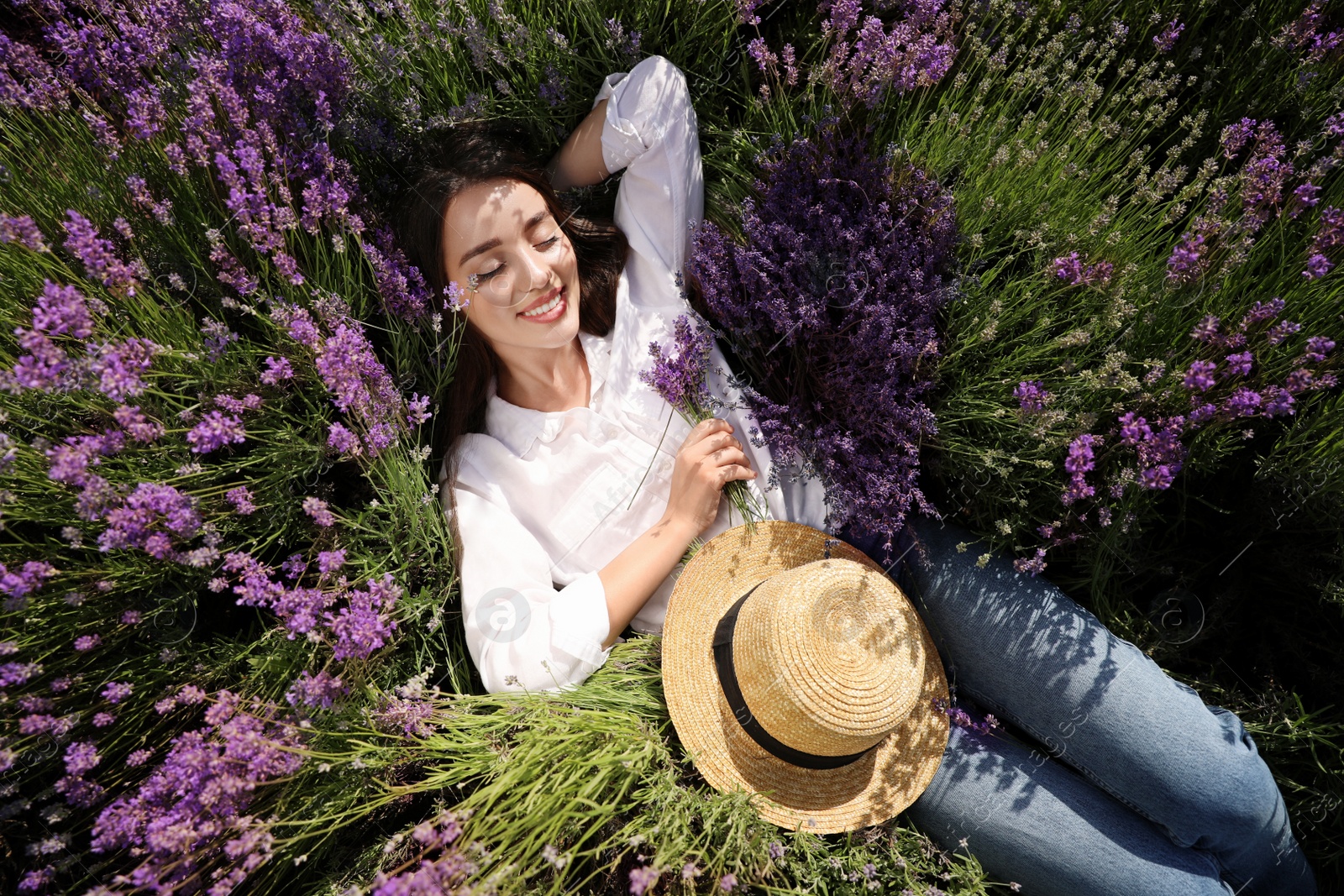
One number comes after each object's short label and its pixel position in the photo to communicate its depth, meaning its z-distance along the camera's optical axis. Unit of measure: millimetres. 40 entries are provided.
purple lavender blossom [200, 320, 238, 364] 1075
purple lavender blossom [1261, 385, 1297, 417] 1025
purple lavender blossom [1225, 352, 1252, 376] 1033
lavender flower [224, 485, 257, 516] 1056
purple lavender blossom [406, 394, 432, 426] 1135
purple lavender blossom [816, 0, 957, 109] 1171
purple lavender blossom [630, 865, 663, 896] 968
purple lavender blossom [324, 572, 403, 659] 1055
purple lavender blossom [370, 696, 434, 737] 1104
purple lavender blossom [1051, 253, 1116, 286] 1114
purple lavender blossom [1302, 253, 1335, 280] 1030
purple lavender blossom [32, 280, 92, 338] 943
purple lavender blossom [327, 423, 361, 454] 1074
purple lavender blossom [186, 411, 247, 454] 1013
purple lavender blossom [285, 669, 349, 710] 1049
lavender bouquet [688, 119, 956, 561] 1161
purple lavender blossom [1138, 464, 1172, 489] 1037
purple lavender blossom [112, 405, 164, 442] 984
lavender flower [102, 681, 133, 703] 1044
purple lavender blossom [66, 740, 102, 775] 1028
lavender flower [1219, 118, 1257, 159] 1134
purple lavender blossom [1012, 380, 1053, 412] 1071
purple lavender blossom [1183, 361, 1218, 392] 1028
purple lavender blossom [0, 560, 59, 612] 975
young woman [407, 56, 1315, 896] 1144
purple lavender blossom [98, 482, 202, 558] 986
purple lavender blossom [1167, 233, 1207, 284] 1051
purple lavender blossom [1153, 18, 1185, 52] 1167
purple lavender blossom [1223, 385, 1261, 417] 1039
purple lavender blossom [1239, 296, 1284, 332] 1042
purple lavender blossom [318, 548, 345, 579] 1059
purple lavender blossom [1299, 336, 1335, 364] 1018
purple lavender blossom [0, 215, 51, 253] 956
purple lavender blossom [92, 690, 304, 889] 996
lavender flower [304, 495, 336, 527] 1070
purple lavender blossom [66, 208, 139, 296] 980
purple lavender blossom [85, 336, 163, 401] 957
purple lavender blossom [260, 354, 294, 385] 1070
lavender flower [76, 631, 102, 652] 1046
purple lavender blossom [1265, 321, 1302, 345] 1035
